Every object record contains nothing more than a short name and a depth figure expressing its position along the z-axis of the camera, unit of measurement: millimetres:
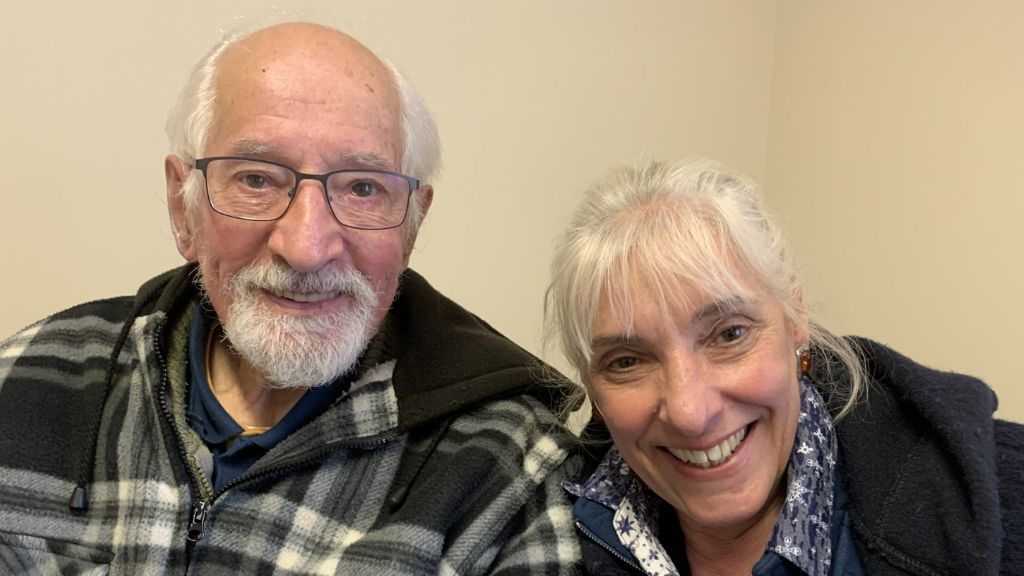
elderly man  481
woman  409
